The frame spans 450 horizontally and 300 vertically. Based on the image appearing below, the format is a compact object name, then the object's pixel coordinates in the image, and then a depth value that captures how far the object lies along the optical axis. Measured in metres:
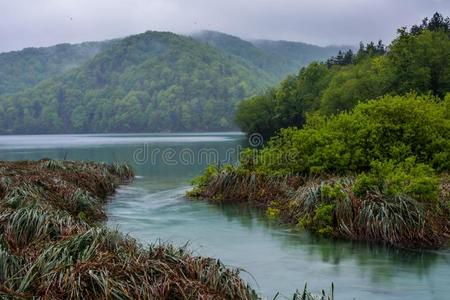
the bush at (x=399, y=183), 16.84
